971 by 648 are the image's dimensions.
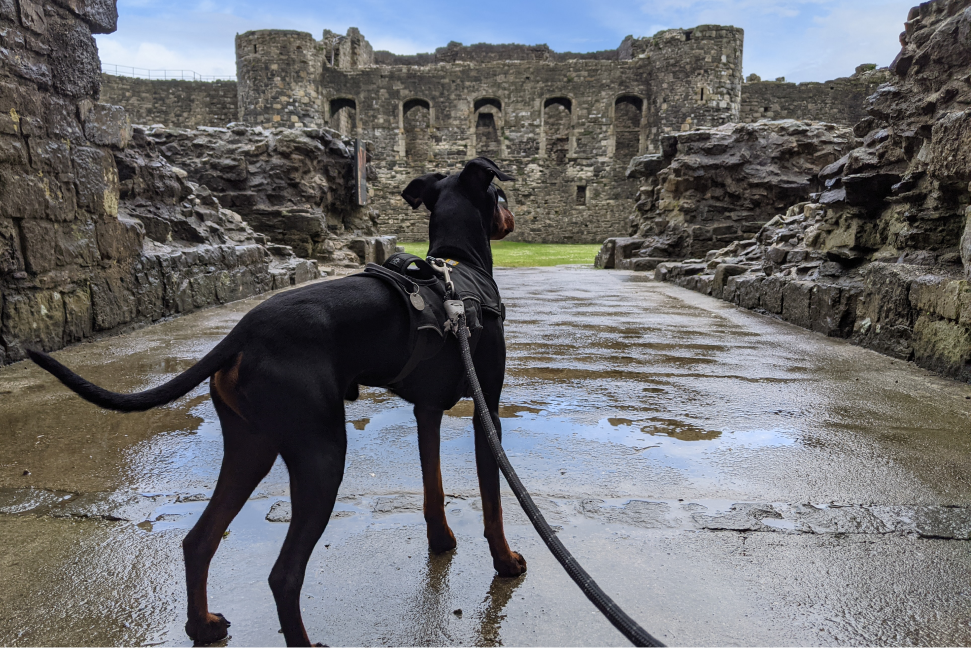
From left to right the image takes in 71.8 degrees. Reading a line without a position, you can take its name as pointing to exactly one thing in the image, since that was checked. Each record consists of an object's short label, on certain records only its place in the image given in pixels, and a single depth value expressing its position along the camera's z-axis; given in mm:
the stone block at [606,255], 15523
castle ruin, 27375
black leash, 1212
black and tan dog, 1441
